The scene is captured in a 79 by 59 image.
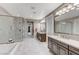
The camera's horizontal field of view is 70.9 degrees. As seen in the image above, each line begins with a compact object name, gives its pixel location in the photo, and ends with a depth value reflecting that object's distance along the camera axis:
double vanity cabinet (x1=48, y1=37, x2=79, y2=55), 1.24
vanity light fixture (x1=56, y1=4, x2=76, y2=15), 2.01
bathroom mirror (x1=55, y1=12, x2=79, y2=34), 1.75
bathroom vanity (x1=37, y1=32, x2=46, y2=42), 4.26
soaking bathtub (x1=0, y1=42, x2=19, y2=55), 2.43
